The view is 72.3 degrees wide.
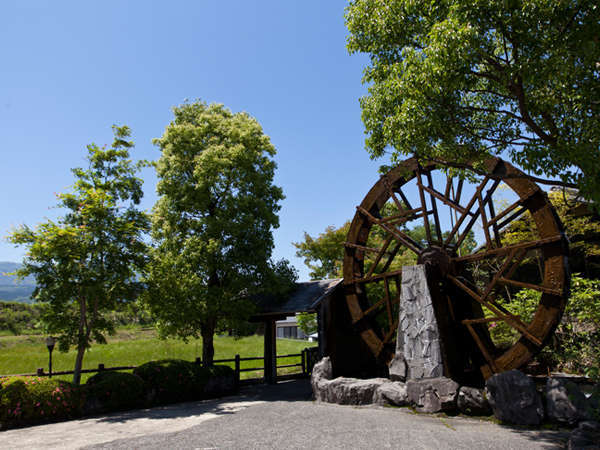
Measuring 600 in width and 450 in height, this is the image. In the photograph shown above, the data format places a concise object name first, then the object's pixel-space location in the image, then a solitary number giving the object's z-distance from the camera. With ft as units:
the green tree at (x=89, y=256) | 30.19
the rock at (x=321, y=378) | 30.14
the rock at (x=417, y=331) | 26.58
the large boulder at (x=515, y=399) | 20.15
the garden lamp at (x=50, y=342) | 34.50
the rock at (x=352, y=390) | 27.68
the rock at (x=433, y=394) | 23.50
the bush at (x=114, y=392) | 28.94
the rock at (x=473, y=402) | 22.50
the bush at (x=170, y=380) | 32.78
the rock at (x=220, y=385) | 36.55
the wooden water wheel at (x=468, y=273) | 25.94
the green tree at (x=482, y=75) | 16.48
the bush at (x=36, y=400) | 24.90
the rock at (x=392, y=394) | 25.93
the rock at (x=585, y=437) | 14.53
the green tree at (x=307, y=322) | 65.16
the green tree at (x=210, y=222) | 37.42
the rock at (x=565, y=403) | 19.06
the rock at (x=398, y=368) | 27.73
